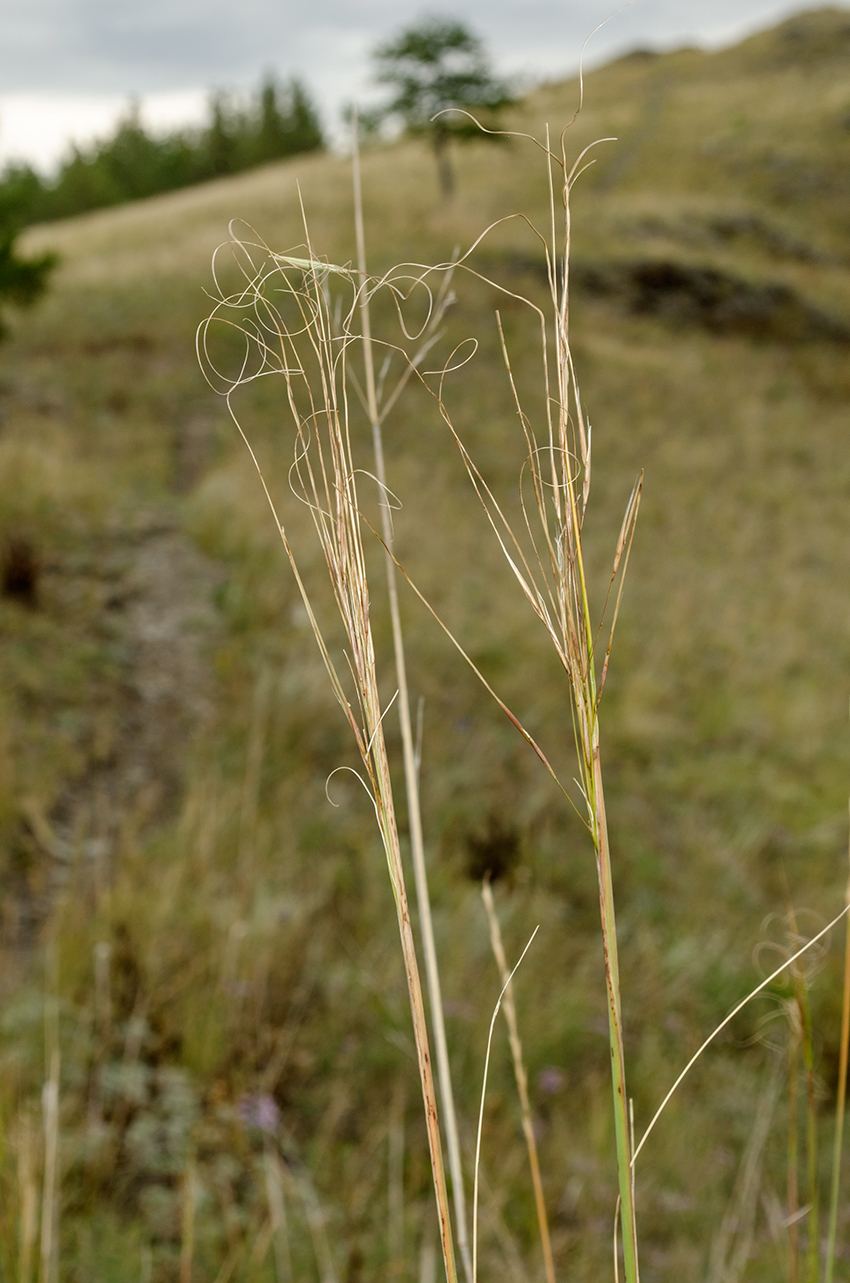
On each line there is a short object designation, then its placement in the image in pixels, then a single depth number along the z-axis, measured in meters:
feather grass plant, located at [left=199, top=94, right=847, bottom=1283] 0.44
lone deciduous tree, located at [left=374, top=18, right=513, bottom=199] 20.00
